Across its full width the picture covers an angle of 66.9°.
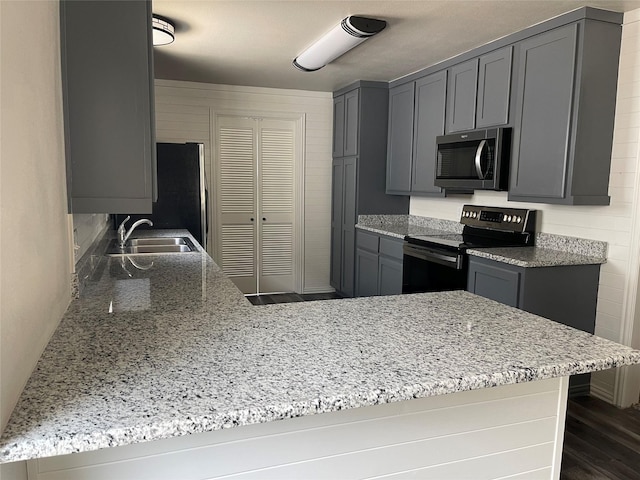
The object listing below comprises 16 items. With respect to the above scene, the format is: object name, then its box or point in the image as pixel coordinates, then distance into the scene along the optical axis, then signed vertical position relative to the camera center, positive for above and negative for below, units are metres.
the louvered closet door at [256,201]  5.30 -0.24
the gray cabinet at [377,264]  4.31 -0.78
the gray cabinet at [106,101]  1.53 +0.24
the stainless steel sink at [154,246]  3.36 -0.50
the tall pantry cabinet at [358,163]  4.91 +0.20
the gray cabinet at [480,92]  3.35 +0.68
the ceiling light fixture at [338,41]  3.04 +0.97
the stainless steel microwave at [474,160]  3.35 +0.18
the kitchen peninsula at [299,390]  0.91 -0.43
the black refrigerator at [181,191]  4.54 -0.12
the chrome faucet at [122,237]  3.40 -0.42
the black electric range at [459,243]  3.41 -0.43
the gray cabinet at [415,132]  4.14 +0.46
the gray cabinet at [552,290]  2.83 -0.63
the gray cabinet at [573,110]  2.81 +0.46
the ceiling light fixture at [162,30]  3.05 +0.95
